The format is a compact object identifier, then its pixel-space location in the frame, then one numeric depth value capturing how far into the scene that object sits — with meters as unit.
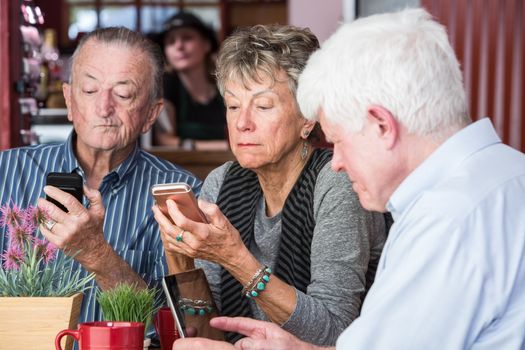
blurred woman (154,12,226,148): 6.27
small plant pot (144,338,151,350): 1.73
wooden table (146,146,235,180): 3.91
